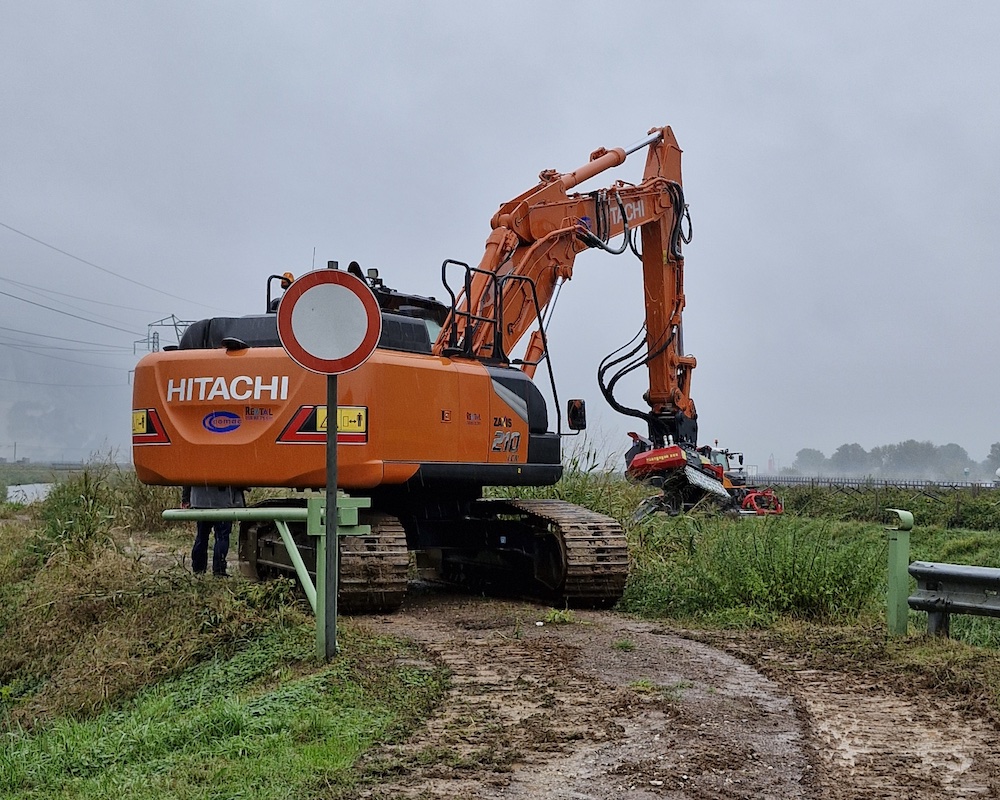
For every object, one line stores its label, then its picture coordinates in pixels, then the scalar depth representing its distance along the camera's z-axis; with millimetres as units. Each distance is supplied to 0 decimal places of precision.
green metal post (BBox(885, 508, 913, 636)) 7441
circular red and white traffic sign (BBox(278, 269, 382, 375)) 6344
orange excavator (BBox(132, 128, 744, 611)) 8414
